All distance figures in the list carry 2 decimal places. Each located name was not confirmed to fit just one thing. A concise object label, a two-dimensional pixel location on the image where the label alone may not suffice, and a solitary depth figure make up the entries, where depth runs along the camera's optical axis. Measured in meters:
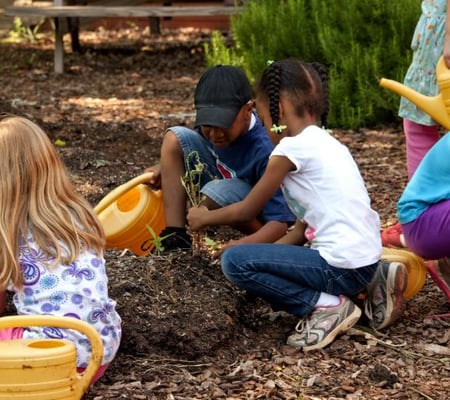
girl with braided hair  3.36
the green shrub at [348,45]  6.57
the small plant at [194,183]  3.78
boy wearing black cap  3.79
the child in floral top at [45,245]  2.91
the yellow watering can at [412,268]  3.63
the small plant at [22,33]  10.76
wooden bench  9.00
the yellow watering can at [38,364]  2.61
